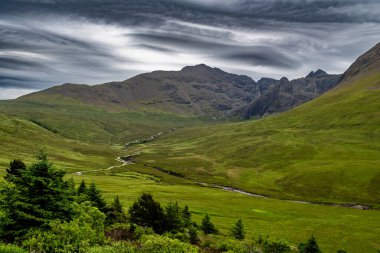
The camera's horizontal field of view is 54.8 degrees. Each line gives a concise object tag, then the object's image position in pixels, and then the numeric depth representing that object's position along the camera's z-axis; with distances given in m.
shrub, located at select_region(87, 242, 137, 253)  28.18
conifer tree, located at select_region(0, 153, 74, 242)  32.94
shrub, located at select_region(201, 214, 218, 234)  70.12
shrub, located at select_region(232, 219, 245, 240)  69.12
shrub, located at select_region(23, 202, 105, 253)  29.25
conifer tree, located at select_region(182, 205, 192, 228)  66.22
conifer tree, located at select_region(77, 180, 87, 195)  67.69
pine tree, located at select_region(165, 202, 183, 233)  59.58
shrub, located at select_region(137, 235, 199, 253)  32.56
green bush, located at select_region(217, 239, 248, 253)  49.66
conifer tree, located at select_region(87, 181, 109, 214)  62.25
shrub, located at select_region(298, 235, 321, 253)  58.45
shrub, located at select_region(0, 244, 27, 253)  24.77
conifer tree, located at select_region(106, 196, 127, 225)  61.85
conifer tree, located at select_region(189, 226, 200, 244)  58.85
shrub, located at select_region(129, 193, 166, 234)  59.23
